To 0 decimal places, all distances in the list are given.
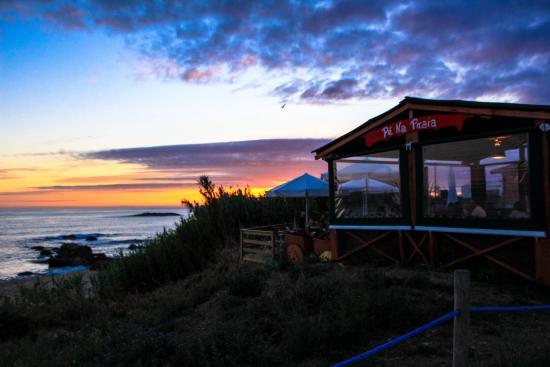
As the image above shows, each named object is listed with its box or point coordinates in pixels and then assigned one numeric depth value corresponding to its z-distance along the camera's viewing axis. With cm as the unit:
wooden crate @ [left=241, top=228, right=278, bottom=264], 1195
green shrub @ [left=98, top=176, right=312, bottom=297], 1369
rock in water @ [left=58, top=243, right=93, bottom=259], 3309
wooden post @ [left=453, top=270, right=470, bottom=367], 373
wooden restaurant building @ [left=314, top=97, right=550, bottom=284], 745
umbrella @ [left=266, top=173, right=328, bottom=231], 1298
